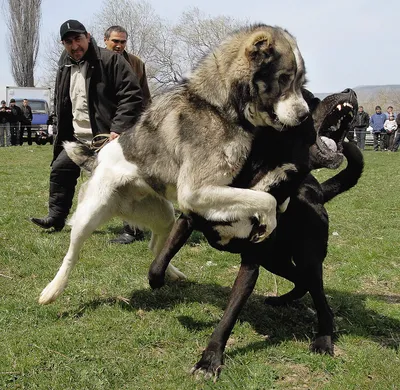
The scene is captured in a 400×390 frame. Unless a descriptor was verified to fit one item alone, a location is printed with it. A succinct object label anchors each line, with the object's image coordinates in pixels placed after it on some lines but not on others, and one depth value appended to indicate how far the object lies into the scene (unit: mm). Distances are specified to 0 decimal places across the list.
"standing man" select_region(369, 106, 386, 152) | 24359
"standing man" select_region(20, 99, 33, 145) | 23766
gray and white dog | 3203
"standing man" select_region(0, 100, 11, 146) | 22662
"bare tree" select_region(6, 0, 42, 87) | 41281
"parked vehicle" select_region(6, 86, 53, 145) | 24844
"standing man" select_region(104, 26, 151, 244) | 6281
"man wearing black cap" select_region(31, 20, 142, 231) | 4895
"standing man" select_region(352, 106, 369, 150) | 24078
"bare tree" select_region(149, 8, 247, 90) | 42969
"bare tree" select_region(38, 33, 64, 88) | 46241
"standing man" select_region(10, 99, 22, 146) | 23172
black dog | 3236
